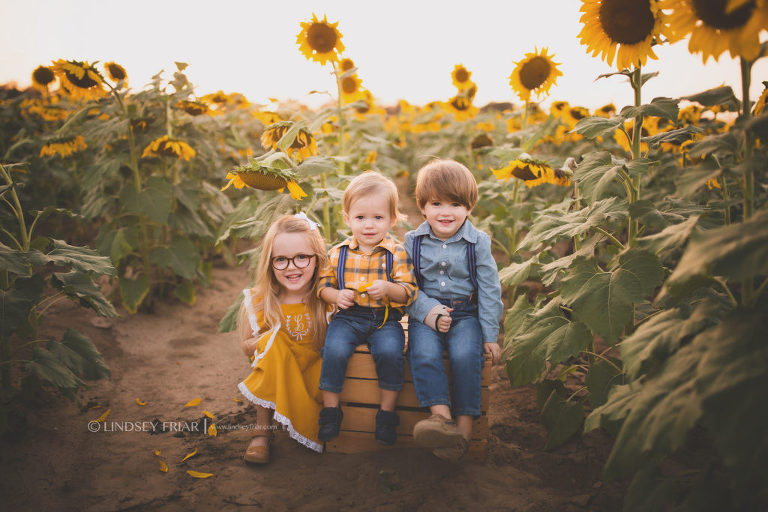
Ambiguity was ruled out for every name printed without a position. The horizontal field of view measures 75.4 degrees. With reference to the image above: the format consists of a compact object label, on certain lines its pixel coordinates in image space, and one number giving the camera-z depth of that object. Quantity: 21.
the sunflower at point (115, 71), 4.83
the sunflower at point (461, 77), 6.38
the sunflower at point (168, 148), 3.96
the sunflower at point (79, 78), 4.04
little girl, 2.61
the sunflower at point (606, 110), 6.43
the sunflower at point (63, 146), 4.52
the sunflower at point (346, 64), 5.66
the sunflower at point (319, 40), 3.92
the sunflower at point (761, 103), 2.21
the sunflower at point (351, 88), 5.41
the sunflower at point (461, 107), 6.36
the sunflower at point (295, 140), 3.23
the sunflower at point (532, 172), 3.29
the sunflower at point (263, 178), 2.64
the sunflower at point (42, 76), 5.76
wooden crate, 2.51
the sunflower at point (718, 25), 1.53
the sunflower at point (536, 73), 4.11
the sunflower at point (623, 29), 2.26
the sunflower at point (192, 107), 4.65
